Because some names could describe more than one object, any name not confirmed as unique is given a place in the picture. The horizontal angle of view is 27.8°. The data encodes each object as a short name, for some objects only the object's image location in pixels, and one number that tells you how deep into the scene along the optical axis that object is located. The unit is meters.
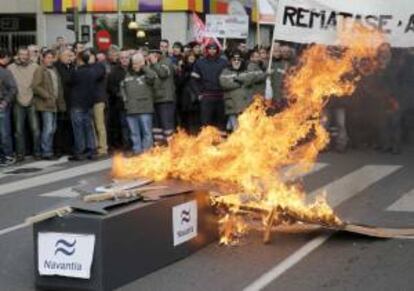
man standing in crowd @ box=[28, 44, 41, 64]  14.43
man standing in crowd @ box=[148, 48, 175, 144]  14.56
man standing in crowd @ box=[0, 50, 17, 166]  13.81
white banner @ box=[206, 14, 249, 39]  19.95
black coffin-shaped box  6.16
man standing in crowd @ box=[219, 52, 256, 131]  14.17
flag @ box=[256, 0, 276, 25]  19.11
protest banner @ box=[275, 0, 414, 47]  10.80
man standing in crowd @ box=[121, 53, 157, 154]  14.38
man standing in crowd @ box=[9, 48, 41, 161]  14.15
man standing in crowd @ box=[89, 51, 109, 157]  14.43
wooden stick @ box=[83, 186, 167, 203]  6.54
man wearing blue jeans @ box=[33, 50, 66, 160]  14.14
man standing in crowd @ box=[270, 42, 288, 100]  14.27
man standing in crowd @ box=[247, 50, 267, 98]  14.20
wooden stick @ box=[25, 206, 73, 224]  6.23
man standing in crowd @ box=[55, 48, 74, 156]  14.52
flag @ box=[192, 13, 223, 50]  20.57
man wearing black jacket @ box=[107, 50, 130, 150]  15.05
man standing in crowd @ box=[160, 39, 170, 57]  15.80
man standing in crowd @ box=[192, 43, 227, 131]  14.62
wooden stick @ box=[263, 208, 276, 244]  7.53
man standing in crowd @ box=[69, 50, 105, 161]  14.30
